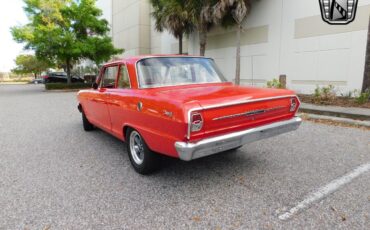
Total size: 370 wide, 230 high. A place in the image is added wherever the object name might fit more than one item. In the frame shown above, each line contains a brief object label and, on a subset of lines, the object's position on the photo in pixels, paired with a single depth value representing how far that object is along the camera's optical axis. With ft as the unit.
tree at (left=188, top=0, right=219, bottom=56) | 45.70
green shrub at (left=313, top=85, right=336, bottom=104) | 31.40
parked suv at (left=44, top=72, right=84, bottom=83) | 93.69
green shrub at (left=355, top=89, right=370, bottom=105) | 28.35
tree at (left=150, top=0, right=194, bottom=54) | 50.65
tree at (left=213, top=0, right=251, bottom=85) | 42.19
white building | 34.42
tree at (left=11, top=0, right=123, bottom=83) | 64.85
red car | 9.21
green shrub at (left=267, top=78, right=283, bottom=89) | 36.32
